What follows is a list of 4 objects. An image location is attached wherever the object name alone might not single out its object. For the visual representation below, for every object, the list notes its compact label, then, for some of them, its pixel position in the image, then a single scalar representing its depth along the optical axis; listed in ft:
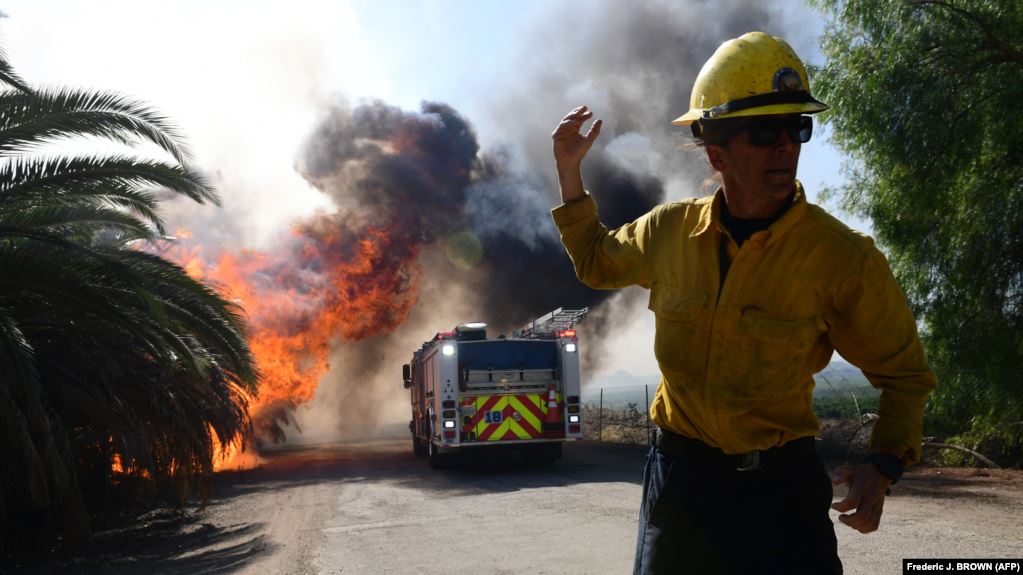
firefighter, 7.18
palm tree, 24.57
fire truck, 46.62
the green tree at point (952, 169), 34.42
